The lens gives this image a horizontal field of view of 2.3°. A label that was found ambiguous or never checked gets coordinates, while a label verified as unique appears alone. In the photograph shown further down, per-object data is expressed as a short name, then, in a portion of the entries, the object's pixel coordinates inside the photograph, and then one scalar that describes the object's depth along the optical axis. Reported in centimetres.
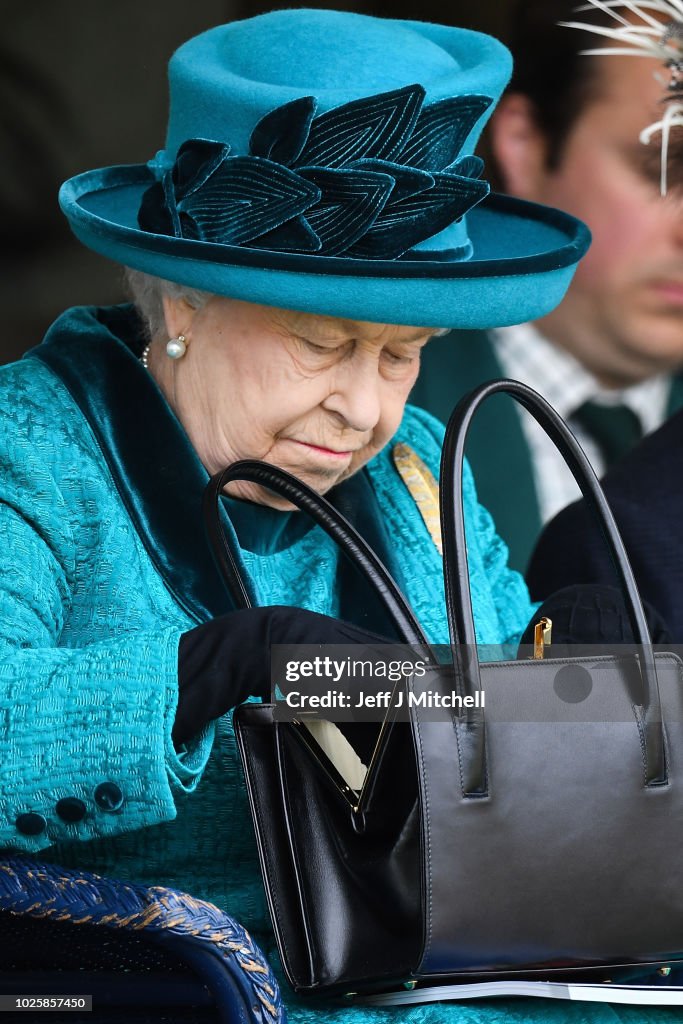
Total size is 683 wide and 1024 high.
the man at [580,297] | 1000
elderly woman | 952
